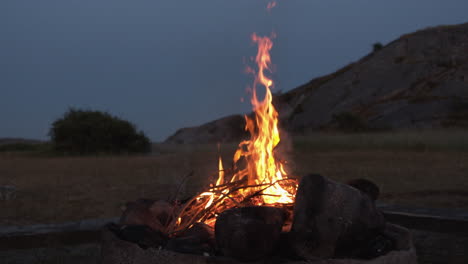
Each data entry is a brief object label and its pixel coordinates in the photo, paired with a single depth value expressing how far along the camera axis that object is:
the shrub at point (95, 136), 22.06
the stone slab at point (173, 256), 2.62
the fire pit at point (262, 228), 2.64
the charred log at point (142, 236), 2.90
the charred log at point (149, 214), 3.34
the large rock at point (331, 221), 2.66
